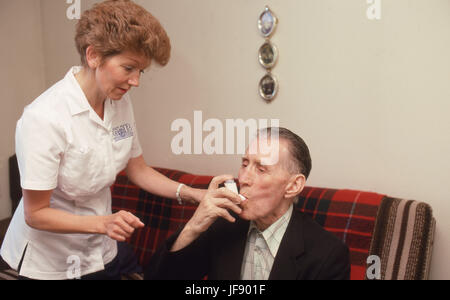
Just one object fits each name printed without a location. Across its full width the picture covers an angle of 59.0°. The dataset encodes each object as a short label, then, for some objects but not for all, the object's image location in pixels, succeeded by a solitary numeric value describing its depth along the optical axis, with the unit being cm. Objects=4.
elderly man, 137
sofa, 173
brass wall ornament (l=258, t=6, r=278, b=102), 218
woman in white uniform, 138
